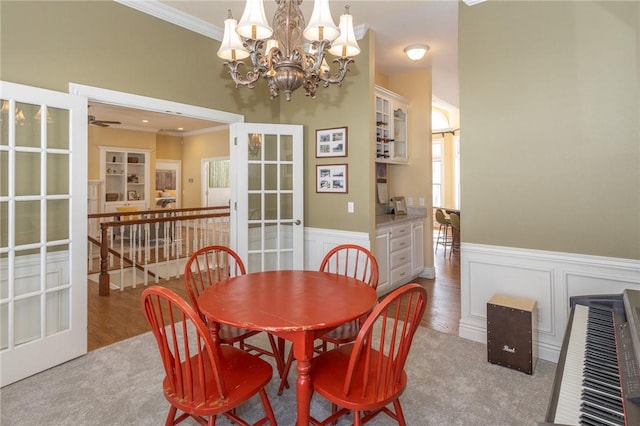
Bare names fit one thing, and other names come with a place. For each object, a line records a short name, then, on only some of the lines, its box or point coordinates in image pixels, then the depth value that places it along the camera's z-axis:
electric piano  0.97
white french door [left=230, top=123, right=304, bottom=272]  3.77
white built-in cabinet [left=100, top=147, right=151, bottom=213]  8.41
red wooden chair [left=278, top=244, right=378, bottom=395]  2.04
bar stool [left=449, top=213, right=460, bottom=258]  6.39
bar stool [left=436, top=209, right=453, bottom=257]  7.12
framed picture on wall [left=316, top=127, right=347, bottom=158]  3.78
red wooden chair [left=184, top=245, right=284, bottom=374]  2.04
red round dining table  1.53
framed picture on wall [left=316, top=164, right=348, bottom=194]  3.80
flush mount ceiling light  4.07
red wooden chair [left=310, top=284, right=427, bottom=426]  1.43
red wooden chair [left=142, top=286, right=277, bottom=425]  1.38
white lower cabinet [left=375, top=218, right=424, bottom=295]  4.07
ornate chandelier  1.93
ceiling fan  6.13
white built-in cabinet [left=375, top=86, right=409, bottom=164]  4.50
